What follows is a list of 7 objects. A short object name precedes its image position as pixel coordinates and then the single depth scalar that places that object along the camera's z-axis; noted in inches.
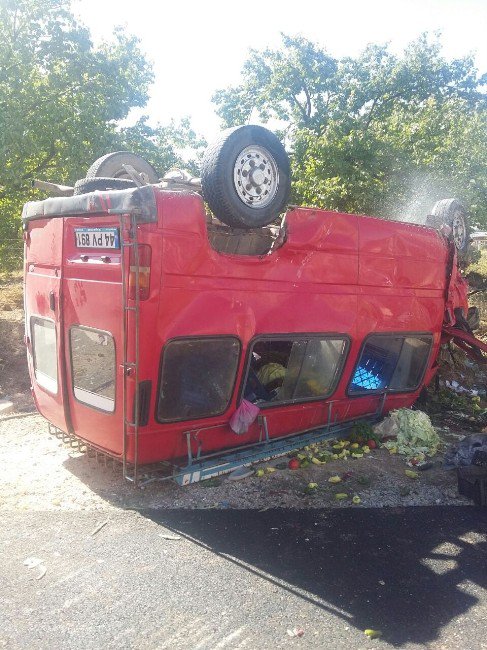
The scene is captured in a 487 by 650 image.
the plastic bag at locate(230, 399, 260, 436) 204.7
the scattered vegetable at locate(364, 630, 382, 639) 131.0
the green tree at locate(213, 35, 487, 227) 546.0
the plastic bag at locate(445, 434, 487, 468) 215.3
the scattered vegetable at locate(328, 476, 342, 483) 217.6
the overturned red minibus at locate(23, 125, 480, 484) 175.0
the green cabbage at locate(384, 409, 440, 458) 249.0
